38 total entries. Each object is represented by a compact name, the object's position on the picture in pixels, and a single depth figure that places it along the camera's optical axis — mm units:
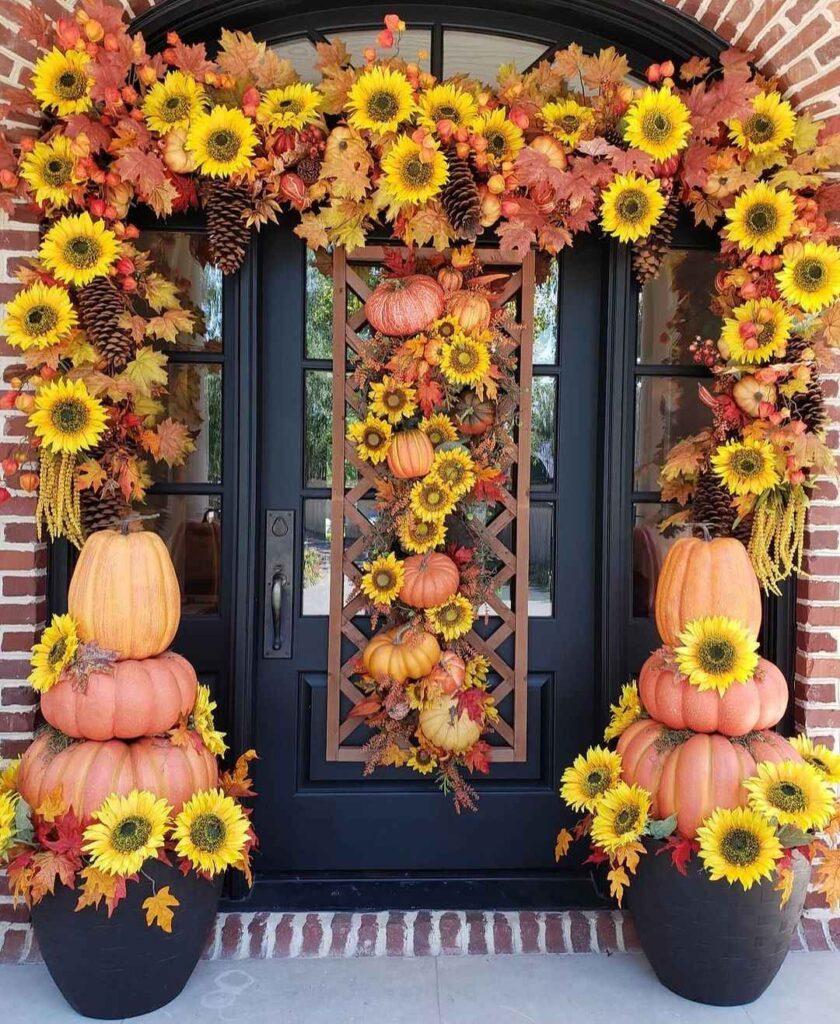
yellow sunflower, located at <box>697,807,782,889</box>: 1959
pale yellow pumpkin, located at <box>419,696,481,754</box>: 2521
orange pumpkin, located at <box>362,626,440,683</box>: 2486
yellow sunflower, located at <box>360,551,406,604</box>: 2523
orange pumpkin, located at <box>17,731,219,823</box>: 2023
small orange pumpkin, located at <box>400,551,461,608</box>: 2506
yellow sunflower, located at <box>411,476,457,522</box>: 2494
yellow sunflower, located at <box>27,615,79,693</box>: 2104
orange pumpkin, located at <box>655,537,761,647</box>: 2248
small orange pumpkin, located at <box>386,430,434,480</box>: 2477
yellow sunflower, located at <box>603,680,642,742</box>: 2404
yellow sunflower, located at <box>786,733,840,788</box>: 2207
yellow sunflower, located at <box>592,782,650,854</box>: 2086
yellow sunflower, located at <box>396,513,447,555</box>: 2514
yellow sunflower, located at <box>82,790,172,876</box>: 1895
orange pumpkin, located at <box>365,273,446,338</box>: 2434
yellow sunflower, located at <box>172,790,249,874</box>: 1977
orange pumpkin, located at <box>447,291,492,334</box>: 2459
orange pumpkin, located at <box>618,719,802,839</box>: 2100
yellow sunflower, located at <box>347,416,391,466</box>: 2533
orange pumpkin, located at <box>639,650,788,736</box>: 2160
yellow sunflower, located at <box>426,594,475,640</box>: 2535
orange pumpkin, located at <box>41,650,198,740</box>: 2074
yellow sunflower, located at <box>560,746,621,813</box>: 2215
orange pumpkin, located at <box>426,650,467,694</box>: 2498
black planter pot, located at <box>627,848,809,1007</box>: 2045
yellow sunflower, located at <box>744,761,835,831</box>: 1999
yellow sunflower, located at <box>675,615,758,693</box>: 2135
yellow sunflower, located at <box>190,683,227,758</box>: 2260
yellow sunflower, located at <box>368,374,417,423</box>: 2492
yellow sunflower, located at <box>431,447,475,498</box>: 2504
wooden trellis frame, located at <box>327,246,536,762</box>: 2596
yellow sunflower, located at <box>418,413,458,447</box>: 2516
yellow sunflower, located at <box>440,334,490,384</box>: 2439
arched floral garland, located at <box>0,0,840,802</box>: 2203
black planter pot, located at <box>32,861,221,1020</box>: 1980
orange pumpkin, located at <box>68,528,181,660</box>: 2115
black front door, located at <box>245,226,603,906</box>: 2635
